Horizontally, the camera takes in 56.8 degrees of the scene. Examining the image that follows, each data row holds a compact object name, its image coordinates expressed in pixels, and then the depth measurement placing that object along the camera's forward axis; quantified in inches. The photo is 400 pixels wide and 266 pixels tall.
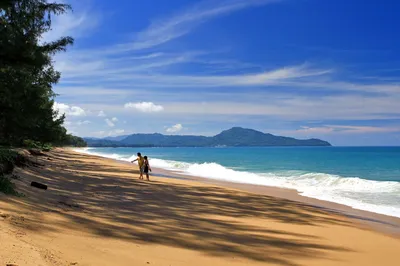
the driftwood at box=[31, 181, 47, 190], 421.1
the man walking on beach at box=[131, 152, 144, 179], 804.5
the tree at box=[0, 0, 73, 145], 327.6
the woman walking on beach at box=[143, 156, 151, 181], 792.8
